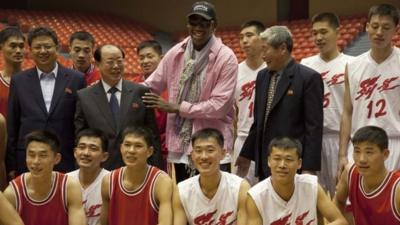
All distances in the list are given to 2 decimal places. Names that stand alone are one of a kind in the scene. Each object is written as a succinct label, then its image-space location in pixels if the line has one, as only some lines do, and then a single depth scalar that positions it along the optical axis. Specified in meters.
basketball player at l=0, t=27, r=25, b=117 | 5.13
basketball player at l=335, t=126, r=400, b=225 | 4.16
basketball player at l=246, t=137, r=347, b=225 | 4.25
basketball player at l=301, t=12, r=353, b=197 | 4.99
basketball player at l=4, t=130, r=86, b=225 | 4.37
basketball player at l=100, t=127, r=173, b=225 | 4.49
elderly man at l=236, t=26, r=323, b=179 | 4.43
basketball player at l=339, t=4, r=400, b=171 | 4.53
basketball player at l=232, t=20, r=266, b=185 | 5.52
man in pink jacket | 4.60
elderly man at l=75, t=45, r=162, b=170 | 4.71
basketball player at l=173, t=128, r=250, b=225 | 4.44
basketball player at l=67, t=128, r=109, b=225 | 4.66
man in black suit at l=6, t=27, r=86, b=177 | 4.81
